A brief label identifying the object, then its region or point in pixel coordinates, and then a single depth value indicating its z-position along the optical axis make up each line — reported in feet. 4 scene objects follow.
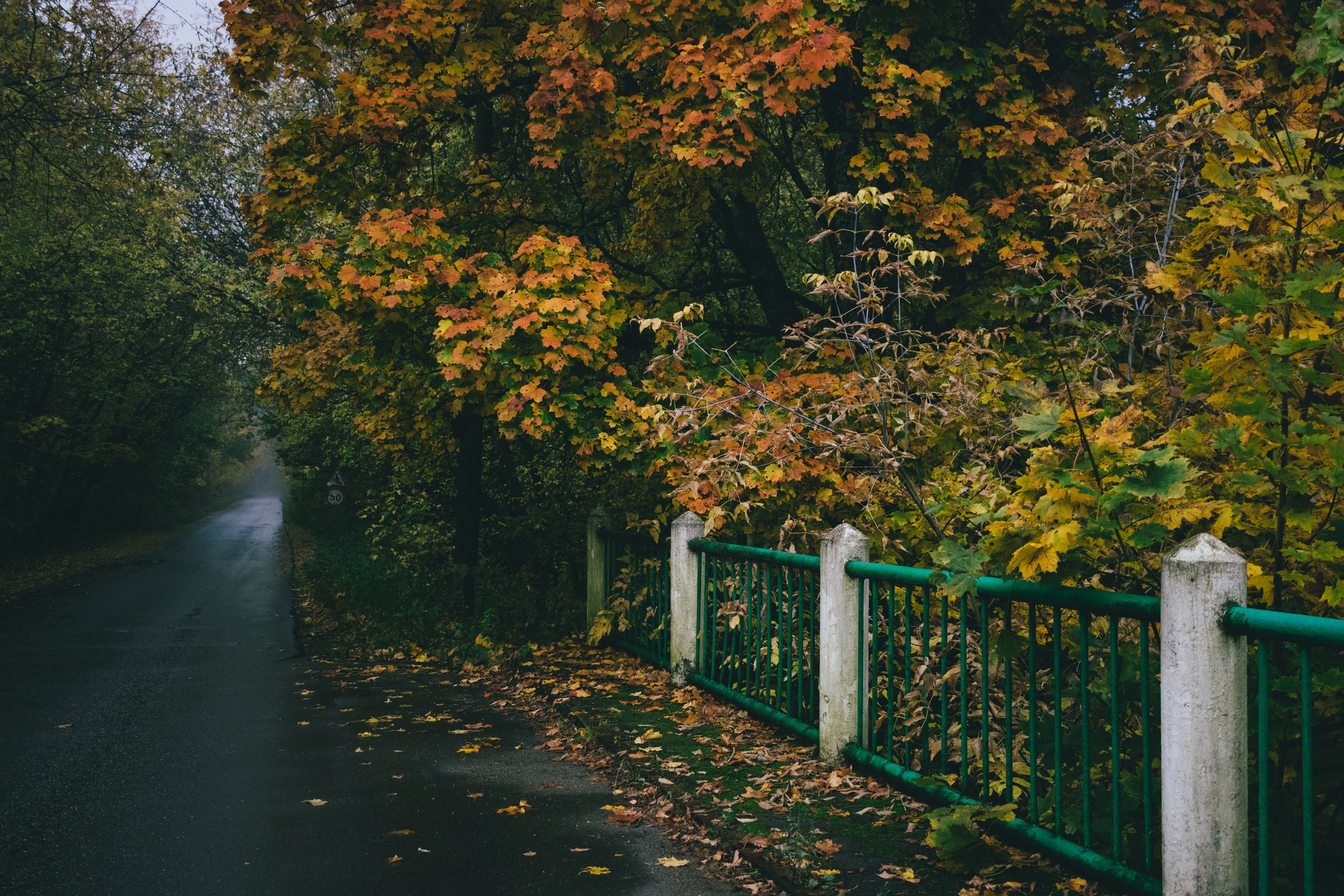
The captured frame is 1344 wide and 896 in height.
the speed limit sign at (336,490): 79.01
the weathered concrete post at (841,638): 18.07
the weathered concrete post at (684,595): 25.44
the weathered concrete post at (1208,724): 9.98
